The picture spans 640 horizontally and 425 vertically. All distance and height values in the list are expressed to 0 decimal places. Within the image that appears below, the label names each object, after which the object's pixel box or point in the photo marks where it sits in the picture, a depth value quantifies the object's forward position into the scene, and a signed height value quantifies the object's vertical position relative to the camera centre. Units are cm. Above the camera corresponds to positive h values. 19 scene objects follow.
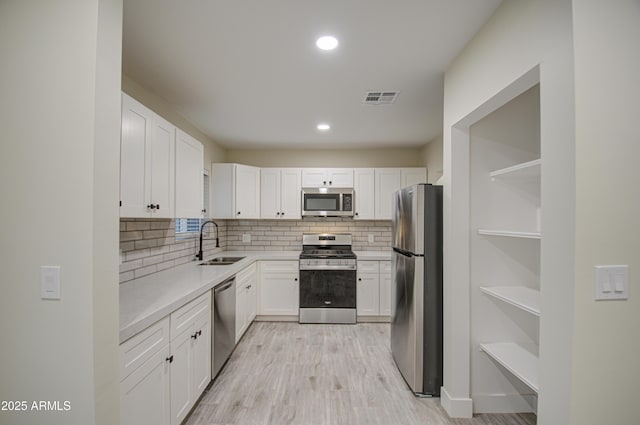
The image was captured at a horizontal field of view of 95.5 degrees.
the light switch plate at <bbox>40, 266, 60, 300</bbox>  108 -24
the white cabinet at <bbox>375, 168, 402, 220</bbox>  446 +48
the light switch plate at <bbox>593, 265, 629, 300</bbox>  104 -22
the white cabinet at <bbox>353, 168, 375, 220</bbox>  448 +34
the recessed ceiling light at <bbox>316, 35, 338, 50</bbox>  181 +112
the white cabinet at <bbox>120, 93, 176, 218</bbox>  173 +36
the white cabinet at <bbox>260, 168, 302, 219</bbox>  450 +37
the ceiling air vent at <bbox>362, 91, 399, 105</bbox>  265 +114
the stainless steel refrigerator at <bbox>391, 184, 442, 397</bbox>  229 -57
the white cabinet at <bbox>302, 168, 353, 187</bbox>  448 +65
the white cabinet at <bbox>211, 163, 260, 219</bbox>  421 +39
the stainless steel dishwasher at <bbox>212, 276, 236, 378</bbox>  248 -96
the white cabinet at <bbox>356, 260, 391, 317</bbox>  406 -99
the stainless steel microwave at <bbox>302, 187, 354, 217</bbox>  442 +24
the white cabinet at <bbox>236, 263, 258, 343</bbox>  323 -98
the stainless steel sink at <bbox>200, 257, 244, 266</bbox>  341 -54
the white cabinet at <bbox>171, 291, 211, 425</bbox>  181 -95
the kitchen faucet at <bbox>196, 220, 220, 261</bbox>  357 -46
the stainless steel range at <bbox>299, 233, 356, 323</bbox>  402 -100
